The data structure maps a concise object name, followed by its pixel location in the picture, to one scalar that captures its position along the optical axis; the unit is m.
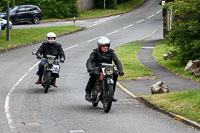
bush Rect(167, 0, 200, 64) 23.41
